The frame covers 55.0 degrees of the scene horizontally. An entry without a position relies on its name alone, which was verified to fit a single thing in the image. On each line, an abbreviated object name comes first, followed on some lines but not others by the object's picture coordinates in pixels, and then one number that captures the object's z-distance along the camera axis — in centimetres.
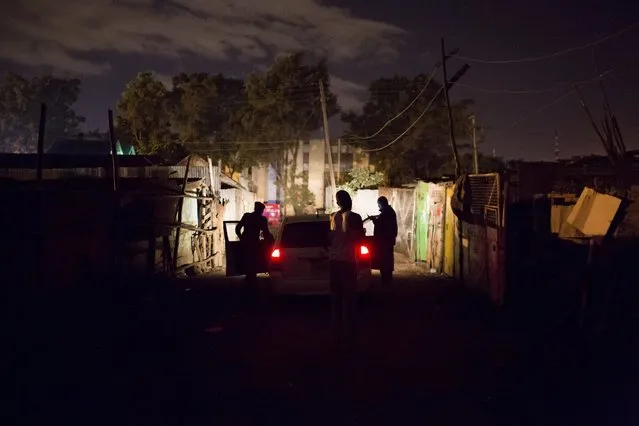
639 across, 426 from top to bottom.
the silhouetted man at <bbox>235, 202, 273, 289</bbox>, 1207
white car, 1070
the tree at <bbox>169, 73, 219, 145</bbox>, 5175
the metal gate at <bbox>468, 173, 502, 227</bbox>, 1129
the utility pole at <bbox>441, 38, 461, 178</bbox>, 1809
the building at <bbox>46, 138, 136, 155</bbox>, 4109
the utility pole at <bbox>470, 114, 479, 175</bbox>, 3326
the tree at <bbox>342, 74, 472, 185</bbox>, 4847
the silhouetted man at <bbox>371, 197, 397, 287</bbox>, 1306
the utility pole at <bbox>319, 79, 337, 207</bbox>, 3156
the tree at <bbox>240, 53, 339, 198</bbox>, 5156
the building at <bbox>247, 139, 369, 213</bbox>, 6312
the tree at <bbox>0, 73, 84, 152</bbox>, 8581
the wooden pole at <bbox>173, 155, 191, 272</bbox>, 1525
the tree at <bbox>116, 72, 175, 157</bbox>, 4616
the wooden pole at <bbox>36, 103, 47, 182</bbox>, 1211
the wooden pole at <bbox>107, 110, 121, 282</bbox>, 1200
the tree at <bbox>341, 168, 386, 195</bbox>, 4056
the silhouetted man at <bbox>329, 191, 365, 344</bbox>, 805
